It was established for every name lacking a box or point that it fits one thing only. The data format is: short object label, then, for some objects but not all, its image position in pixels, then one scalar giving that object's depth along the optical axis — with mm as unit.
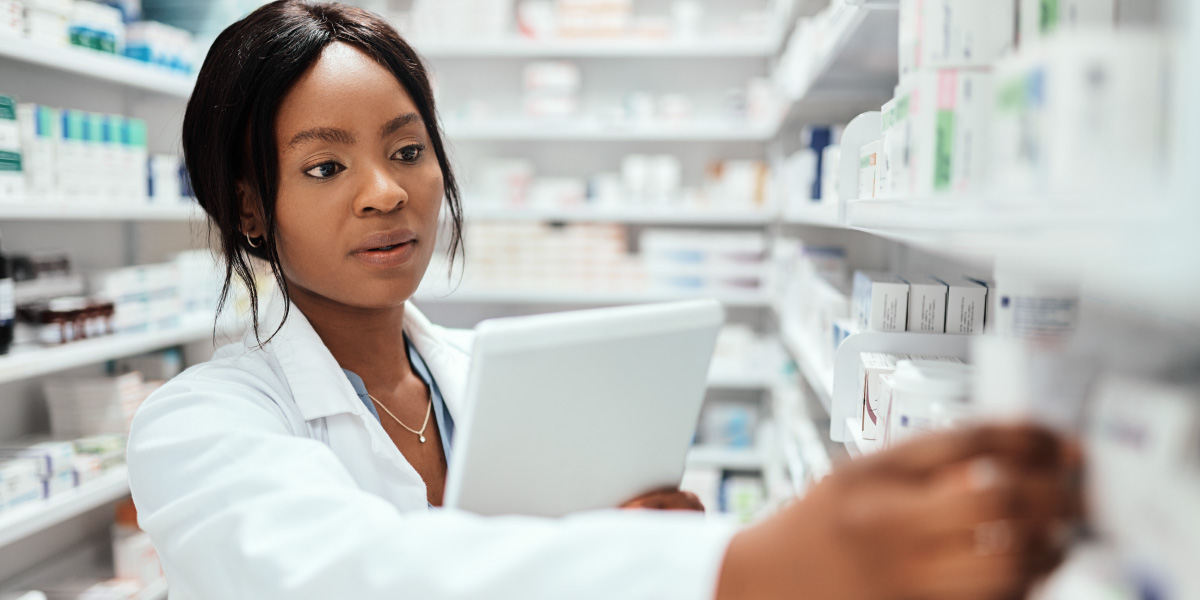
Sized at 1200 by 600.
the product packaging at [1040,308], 770
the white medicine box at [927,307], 1220
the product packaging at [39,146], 2041
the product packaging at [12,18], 1938
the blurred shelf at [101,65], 1970
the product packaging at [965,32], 786
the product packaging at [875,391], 1020
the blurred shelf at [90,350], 1936
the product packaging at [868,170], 1180
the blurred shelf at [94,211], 1958
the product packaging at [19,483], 1926
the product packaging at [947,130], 720
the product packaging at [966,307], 1198
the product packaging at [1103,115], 500
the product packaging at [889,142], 898
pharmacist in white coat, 471
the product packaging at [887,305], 1248
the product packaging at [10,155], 1938
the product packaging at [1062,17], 669
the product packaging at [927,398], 777
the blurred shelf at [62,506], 1904
